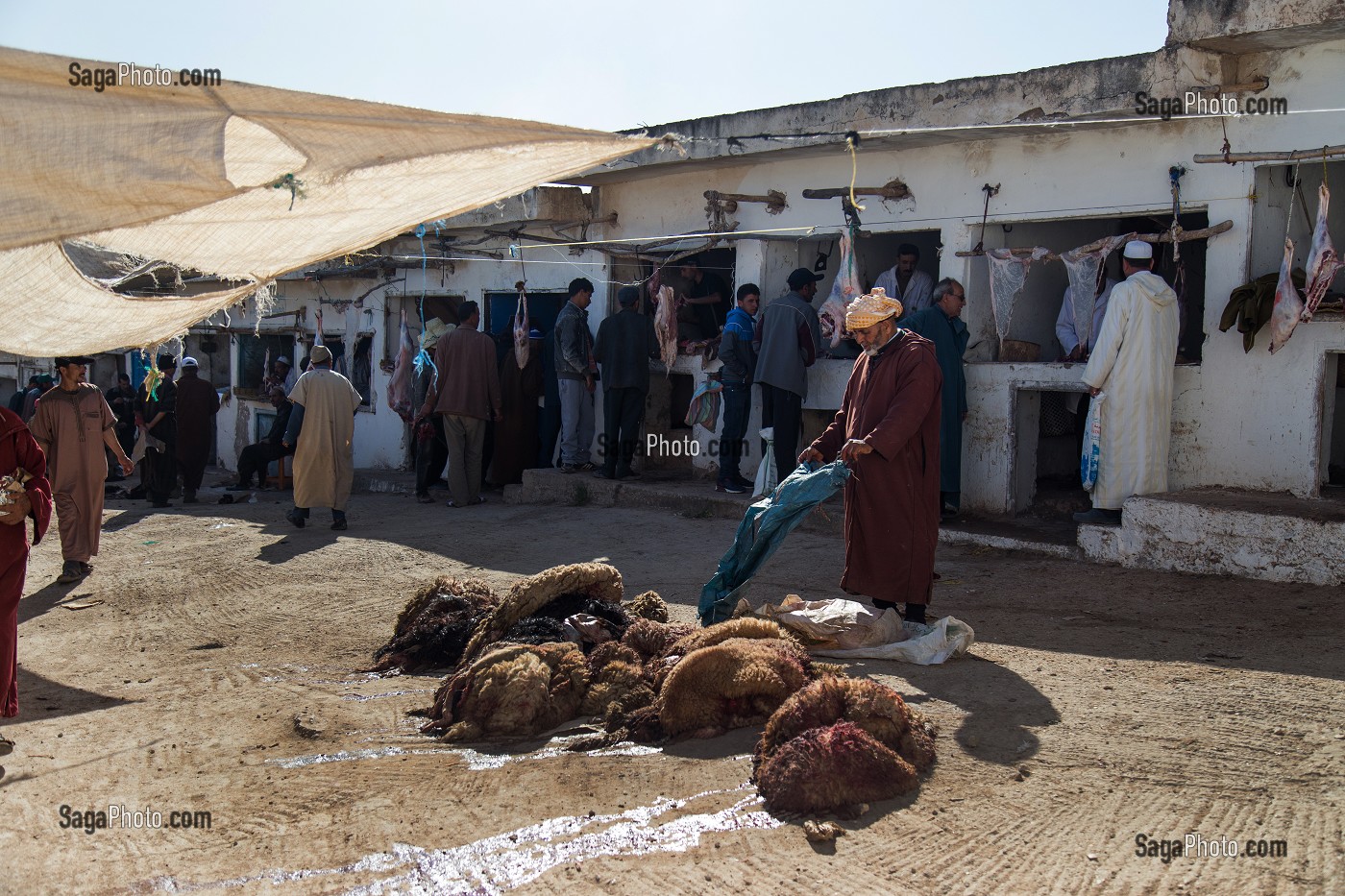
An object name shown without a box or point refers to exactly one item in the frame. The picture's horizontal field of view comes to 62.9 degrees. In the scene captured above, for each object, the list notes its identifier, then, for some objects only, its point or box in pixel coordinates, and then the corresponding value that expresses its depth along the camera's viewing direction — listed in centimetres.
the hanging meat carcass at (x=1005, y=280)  839
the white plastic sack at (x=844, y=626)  528
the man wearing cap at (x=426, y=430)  1216
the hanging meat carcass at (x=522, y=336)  1199
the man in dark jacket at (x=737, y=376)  966
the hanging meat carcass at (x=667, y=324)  1080
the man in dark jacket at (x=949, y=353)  819
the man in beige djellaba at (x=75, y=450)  820
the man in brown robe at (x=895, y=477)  529
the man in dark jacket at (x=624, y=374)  1076
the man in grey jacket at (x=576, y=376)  1123
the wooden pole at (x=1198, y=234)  708
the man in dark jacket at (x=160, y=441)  1295
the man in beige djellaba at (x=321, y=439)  1015
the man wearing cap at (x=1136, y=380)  711
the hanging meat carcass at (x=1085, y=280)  802
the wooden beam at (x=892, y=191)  902
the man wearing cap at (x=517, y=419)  1227
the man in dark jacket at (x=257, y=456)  1373
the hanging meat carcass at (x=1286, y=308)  663
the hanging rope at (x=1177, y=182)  730
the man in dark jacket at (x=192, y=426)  1316
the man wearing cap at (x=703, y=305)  1180
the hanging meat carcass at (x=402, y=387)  1363
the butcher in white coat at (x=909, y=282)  959
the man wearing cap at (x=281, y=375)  1598
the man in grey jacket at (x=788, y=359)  918
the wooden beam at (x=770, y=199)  1001
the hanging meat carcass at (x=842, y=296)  884
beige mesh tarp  333
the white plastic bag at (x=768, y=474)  632
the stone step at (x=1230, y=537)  625
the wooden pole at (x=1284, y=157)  659
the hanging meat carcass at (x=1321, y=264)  651
